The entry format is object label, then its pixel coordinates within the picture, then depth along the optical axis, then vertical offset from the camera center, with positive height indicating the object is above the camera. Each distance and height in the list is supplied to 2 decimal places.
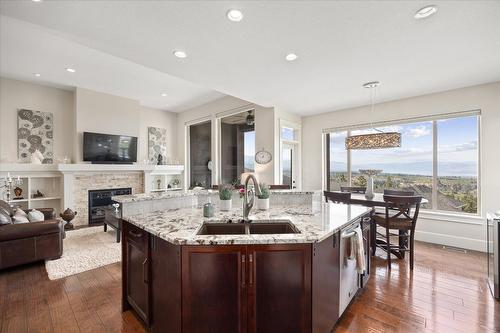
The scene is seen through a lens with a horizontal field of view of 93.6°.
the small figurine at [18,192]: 5.05 -0.57
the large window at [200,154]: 7.02 +0.35
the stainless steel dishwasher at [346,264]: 1.99 -0.89
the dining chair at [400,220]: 3.15 -0.80
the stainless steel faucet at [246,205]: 2.02 -0.35
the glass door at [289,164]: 5.90 +0.02
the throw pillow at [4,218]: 3.10 -0.71
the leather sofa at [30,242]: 3.04 -1.04
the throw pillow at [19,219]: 3.29 -0.76
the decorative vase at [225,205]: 2.44 -0.42
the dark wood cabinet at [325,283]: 1.59 -0.87
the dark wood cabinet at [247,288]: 1.50 -0.80
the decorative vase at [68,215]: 4.77 -1.01
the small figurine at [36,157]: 5.18 +0.19
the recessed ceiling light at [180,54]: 2.75 +1.32
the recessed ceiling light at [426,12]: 1.97 +1.32
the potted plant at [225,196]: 2.42 -0.32
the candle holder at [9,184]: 4.55 -0.38
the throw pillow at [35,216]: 3.57 -0.78
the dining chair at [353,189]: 4.76 -0.50
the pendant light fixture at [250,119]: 5.88 +1.17
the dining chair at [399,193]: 4.15 -0.51
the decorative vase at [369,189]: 3.93 -0.41
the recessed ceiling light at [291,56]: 2.83 +1.34
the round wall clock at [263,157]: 5.33 +0.19
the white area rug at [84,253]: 3.17 -1.39
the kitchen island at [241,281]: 1.50 -0.76
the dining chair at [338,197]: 3.62 -0.51
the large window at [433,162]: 4.19 +0.04
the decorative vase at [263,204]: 2.57 -0.43
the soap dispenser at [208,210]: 2.12 -0.41
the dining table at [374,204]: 3.50 -0.61
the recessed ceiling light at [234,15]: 2.05 +1.34
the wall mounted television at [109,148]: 5.63 +0.44
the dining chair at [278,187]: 3.66 -0.35
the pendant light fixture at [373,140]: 3.57 +0.39
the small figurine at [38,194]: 5.35 -0.66
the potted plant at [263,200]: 2.57 -0.39
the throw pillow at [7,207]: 3.68 -0.68
